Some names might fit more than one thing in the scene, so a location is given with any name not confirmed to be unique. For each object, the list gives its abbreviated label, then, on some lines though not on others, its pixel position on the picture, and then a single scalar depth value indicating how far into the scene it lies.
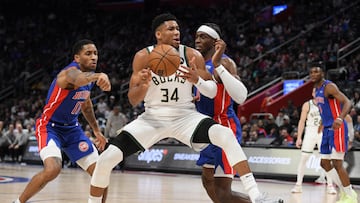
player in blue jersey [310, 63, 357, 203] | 9.06
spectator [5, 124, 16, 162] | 20.00
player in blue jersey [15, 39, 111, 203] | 6.70
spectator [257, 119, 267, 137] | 15.81
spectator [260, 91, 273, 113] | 19.11
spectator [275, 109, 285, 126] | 16.57
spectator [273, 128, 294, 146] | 14.55
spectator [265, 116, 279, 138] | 15.31
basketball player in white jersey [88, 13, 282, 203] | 5.09
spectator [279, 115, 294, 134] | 15.59
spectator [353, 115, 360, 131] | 14.27
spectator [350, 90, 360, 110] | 15.69
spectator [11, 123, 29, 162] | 19.69
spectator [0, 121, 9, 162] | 20.23
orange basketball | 5.23
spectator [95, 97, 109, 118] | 20.37
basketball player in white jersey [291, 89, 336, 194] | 11.47
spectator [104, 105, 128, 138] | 16.47
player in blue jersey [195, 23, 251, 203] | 5.93
